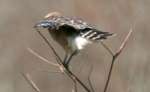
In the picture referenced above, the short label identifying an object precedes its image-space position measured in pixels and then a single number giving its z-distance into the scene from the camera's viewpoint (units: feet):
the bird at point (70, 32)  21.14
